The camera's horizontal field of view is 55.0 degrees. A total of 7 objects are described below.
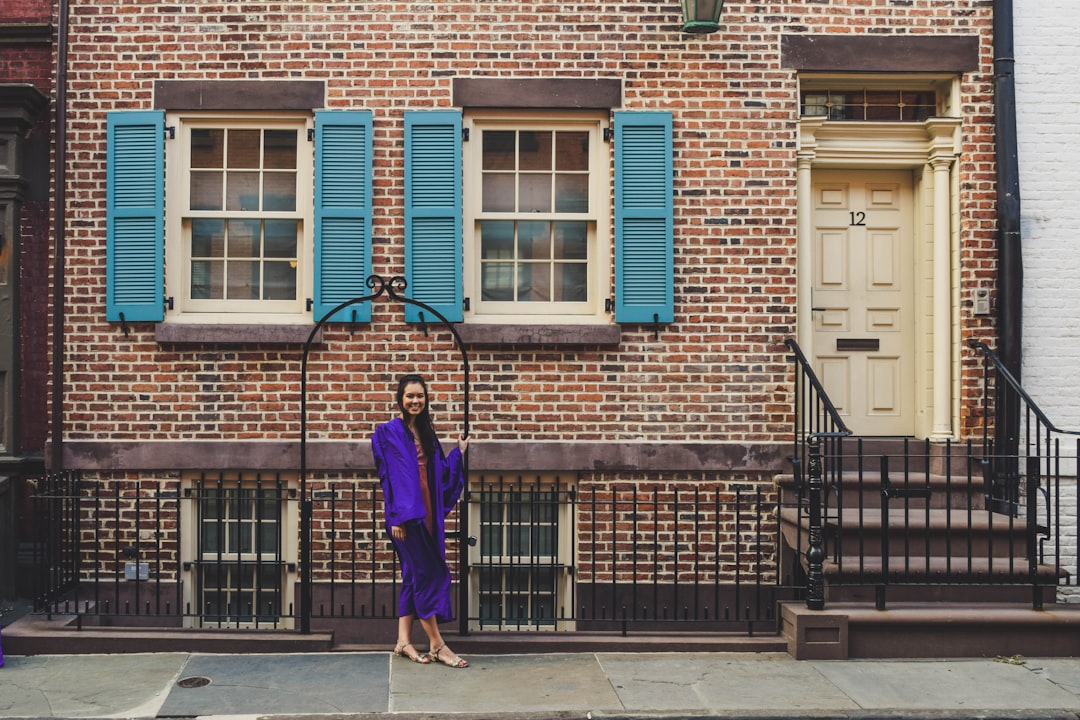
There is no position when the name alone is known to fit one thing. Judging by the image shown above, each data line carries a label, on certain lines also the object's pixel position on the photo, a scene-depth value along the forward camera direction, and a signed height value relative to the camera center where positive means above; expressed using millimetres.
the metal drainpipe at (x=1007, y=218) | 8109 +1285
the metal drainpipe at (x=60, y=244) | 8039 +993
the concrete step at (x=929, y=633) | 6859 -1681
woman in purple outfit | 6500 -813
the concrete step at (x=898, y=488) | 7992 -864
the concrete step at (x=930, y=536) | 7449 -1126
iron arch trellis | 7037 -1076
